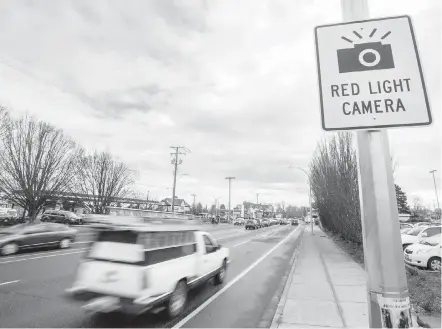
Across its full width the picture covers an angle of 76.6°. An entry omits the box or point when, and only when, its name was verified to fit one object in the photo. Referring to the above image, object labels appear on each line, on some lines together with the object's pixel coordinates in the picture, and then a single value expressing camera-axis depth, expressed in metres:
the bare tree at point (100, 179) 33.53
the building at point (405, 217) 49.16
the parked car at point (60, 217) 36.38
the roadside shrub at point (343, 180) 14.27
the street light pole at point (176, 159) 40.74
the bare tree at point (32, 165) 23.59
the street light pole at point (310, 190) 29.71
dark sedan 13.10
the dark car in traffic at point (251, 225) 41.33
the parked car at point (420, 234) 14.27
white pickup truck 5.18
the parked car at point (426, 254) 10.59
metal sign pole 1.35
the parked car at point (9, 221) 28.85
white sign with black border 1.52
